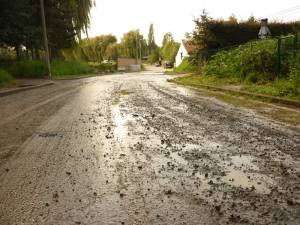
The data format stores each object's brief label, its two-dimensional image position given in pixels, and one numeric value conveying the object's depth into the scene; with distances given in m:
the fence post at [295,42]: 10.39
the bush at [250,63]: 11.43
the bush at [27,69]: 24.67
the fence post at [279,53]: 10.81
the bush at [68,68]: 28.50
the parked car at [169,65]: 64.24
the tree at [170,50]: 73.54
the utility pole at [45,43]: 22.85
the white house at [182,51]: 54.53
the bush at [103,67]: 47.87
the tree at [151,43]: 114.71
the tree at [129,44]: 80.93
